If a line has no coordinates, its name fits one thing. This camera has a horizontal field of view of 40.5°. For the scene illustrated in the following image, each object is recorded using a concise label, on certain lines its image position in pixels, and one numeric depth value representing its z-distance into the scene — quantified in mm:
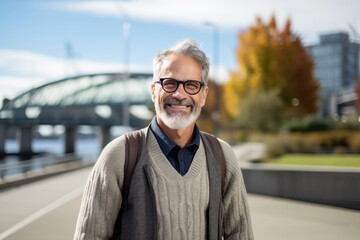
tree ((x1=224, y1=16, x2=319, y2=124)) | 28359
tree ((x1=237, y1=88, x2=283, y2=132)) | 25219
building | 55250
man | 2291
